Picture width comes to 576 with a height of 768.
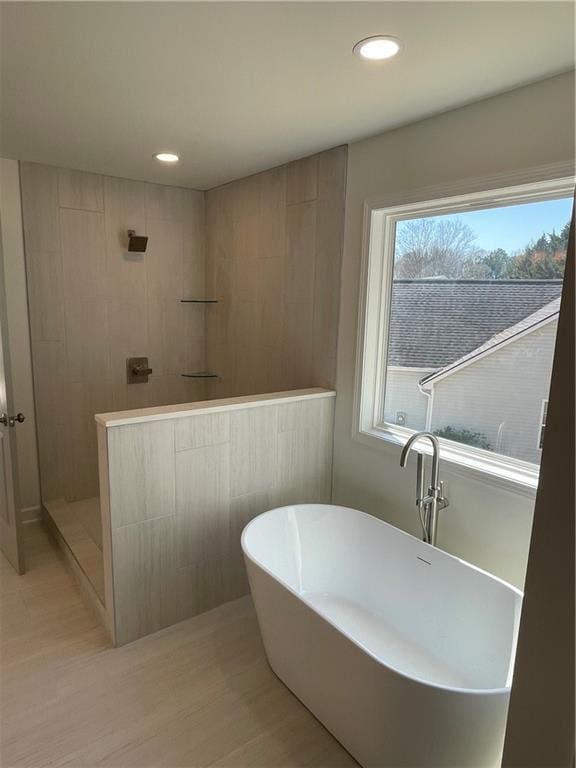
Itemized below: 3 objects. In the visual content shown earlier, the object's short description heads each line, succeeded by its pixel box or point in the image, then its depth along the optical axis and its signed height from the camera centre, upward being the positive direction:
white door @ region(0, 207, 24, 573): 2.55 -0.83
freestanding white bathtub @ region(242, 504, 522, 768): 1.42 -1.23
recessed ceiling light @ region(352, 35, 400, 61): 1.45 +0.83
